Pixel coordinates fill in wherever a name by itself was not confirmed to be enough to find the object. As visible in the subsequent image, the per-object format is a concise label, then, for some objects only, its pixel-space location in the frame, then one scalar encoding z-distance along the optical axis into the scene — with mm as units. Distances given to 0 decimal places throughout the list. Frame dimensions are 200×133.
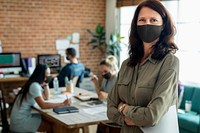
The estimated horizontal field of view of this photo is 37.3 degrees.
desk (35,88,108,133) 2775
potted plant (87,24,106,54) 6797
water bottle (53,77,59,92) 4195
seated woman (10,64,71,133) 3324
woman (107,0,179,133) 1501
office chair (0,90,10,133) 3396
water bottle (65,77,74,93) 4097
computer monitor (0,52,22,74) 5734
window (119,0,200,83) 5211
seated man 5059
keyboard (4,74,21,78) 5566
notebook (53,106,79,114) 3094
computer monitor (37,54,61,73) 6121
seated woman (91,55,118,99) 3746
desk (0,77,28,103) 5855
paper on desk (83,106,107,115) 3111
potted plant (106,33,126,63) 6570
